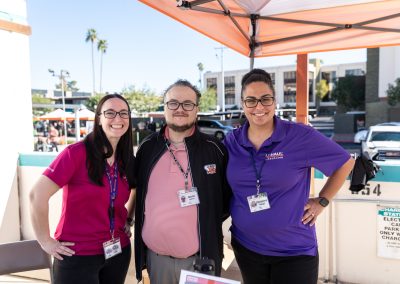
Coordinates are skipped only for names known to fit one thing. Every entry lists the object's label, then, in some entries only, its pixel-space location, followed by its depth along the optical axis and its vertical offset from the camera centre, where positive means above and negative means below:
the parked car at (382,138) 12.05 -0.87
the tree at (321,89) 65.38 +4.57
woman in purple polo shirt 1.99 -0.41
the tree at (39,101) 46.36 +2.24
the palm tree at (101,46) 74.56 +14.51
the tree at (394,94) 27.94 +1.50
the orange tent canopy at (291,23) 3.07 +0.84
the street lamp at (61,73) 34.22 +4.19
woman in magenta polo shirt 1.98 -0.50
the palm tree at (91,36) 73.06 +16.48
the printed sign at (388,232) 3.40 -1.14
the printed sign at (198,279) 1.50 -0.69
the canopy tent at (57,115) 26.67 +0.09
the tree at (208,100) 51.57 +2.20
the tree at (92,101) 47.04 +2.00
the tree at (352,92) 40.28 +2.44
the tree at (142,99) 42.03 +1.96
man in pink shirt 2.09 -0.47
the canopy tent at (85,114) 25.30 +0.15
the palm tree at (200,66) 93.44 +12.75
